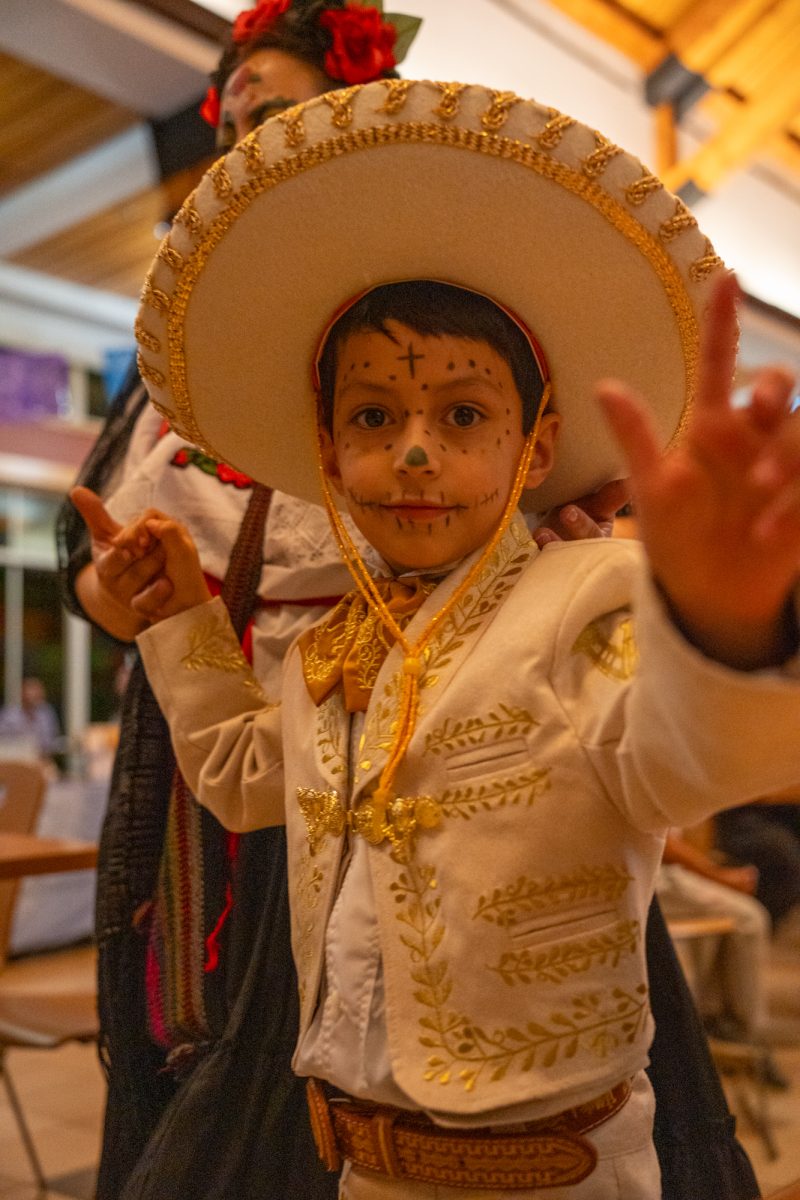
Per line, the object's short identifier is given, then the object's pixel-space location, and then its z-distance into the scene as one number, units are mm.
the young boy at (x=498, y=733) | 648
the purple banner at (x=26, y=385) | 7969
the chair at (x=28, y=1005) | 2252
